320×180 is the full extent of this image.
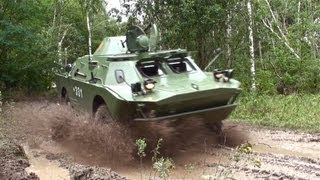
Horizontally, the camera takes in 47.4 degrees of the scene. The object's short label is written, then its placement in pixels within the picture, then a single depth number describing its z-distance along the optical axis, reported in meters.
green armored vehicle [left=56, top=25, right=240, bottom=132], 5.34
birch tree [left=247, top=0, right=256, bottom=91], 11.37
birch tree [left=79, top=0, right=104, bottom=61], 10.48
